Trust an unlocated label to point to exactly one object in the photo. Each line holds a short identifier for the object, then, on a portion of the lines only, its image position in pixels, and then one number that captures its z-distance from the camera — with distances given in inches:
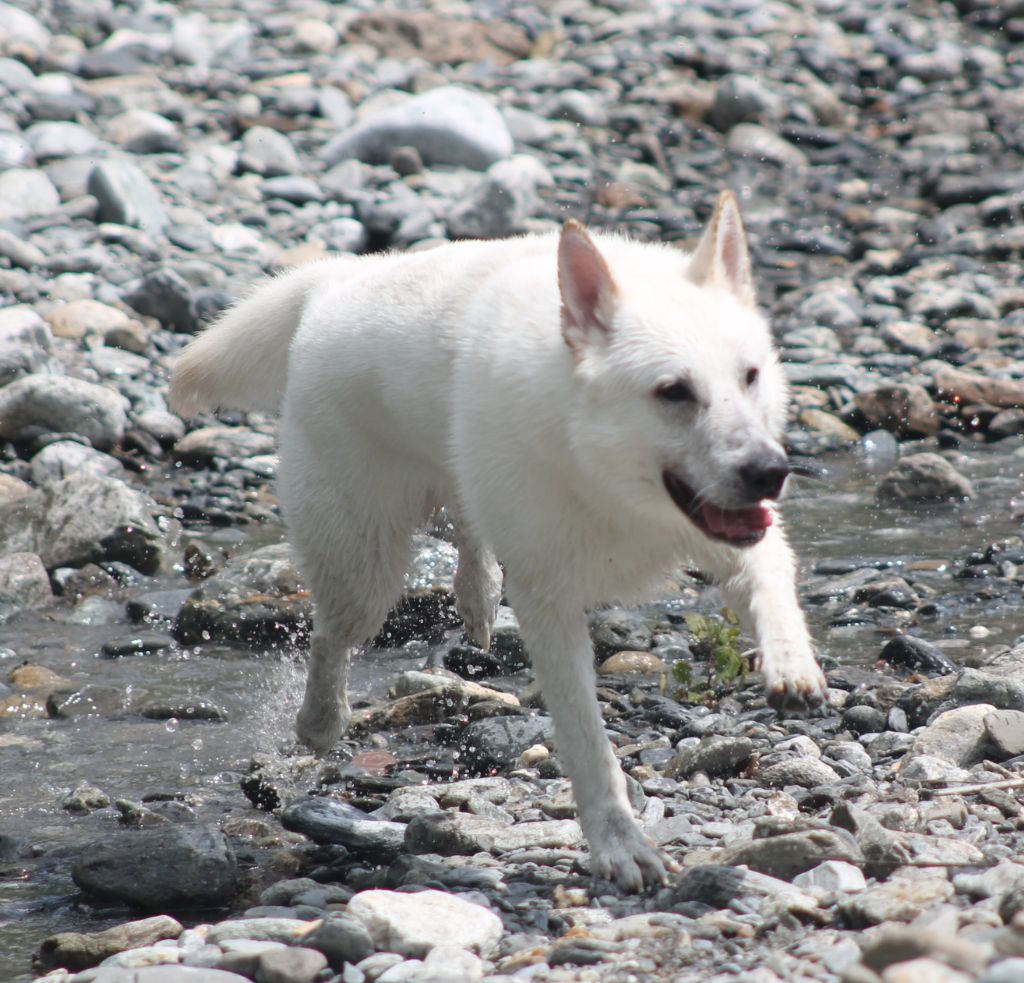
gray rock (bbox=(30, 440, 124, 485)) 653.9
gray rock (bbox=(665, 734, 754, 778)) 361.7
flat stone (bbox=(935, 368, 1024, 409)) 782.5
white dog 295.7
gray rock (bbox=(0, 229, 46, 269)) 861.8
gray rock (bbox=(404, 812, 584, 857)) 330.0
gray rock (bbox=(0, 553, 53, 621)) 552.1
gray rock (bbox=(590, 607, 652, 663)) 487.5
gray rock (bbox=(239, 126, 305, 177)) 1103.0
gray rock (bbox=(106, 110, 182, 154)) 1102.4
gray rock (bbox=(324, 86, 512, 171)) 1123.3
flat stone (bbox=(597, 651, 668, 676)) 469.4
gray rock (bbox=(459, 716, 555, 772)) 398.0
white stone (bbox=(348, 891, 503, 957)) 269.6
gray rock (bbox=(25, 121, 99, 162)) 1028.5
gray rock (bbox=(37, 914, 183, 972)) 287.9
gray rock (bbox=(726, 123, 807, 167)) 1310.3
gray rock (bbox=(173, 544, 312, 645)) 525.3
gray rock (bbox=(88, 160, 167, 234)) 946.1
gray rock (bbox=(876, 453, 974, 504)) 659.4
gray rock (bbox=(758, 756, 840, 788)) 347.3
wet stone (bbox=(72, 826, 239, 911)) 315.6
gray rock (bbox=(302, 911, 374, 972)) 265.6
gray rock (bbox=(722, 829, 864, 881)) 286.5
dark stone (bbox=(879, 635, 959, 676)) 444.8
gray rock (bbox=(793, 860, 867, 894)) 274.8
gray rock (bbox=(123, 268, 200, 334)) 832.3
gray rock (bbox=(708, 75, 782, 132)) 1353.3
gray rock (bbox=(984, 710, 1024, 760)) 346.3
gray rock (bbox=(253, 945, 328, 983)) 259.4
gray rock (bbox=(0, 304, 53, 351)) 711.1
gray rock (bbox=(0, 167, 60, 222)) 943.7
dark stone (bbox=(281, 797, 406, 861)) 339.9
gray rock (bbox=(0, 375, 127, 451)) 679.1
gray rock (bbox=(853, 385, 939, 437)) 776.3
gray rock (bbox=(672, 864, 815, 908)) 278.5
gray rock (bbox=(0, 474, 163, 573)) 584.1
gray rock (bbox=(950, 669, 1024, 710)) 381.1
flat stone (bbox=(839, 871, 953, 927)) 256.1
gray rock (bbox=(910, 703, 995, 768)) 350.6
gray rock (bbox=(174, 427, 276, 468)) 715.4
